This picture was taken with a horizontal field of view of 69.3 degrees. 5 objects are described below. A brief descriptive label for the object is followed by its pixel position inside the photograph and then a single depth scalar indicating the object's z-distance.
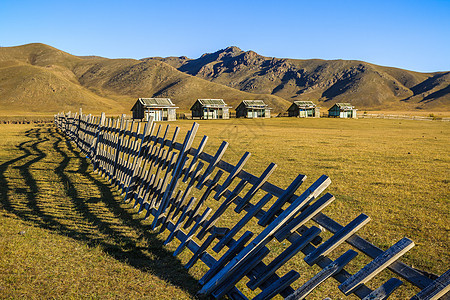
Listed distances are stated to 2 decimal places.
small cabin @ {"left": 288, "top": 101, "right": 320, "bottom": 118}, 94.31
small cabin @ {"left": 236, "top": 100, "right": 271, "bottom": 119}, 85.19
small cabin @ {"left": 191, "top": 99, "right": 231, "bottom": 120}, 77.34
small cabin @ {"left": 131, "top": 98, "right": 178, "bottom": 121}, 66.56
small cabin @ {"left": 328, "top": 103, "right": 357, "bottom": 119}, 93.38
